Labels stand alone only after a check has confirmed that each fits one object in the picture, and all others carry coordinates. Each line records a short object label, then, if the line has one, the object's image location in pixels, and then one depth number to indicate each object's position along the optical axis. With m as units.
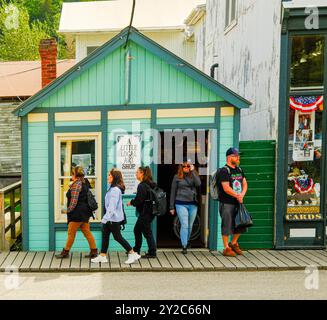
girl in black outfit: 7.71
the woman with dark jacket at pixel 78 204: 7.70
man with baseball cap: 8.00
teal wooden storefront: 8.47
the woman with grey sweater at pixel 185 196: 8.27
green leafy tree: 34.56
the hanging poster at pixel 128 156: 8.54
